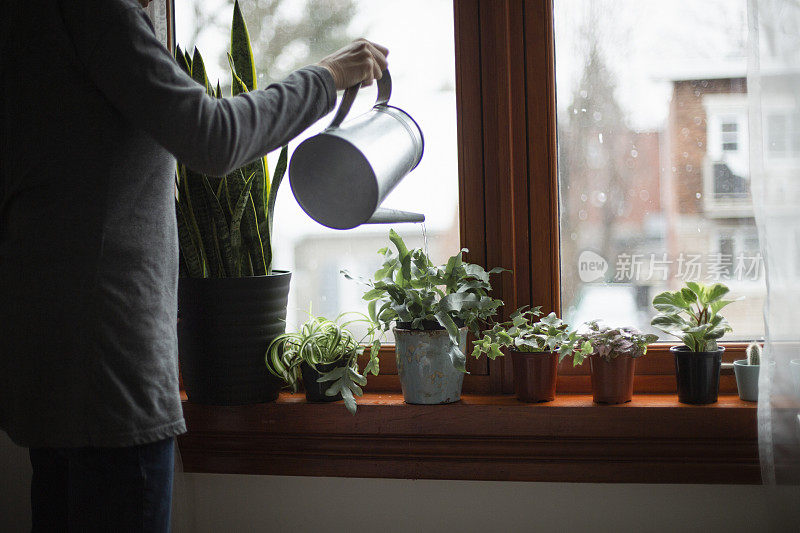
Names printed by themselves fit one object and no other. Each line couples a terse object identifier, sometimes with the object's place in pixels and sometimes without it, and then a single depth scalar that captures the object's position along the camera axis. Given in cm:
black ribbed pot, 133
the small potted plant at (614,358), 129
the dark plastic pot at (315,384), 138
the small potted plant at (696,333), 127
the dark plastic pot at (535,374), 132
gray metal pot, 132
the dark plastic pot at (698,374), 128
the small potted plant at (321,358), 134
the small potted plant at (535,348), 130
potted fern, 131
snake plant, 133
